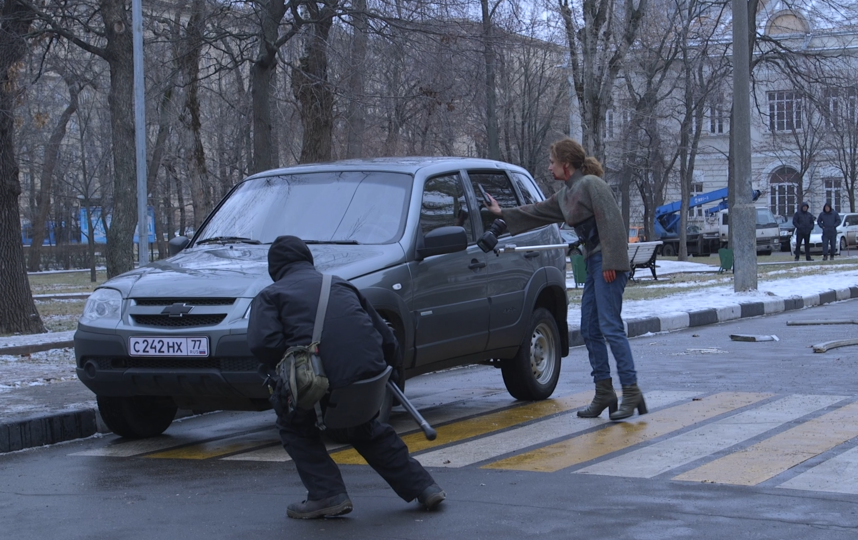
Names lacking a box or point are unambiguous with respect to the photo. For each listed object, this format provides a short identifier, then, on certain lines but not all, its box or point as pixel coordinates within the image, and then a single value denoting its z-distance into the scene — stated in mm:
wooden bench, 24984
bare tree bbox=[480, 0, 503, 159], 17672
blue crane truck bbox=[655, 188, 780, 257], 49475
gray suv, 6445
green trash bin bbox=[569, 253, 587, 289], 22941
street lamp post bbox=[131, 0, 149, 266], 14203
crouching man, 4816
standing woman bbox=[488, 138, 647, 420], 7273
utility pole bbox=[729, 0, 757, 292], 17609
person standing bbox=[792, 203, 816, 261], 35344
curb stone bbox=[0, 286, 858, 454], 7328
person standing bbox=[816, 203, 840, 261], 35094
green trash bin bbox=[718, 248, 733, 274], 28641
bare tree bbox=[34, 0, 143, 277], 16109
